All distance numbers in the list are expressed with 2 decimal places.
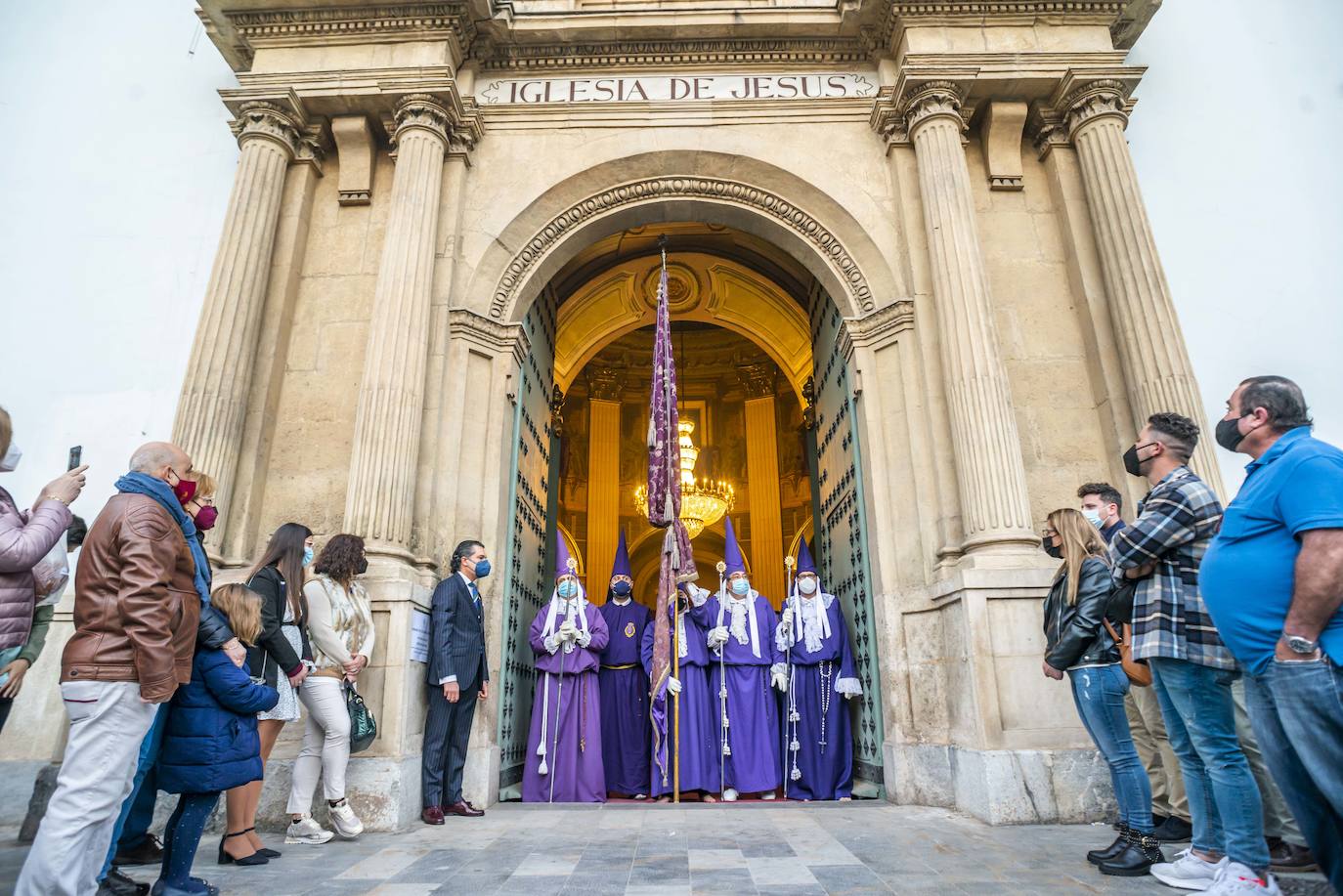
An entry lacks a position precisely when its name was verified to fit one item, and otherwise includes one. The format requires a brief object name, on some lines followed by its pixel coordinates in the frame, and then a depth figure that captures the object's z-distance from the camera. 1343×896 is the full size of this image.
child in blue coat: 3.15
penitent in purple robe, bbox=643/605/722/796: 6.71
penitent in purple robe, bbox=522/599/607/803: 6.62
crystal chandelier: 13.09
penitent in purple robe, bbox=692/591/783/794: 6.77
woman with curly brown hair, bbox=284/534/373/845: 4.51
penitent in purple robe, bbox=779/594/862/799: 6.74
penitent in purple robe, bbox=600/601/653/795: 7.23
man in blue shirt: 2.32
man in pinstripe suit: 5.39
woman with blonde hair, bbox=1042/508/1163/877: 3.47
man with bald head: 2.66
